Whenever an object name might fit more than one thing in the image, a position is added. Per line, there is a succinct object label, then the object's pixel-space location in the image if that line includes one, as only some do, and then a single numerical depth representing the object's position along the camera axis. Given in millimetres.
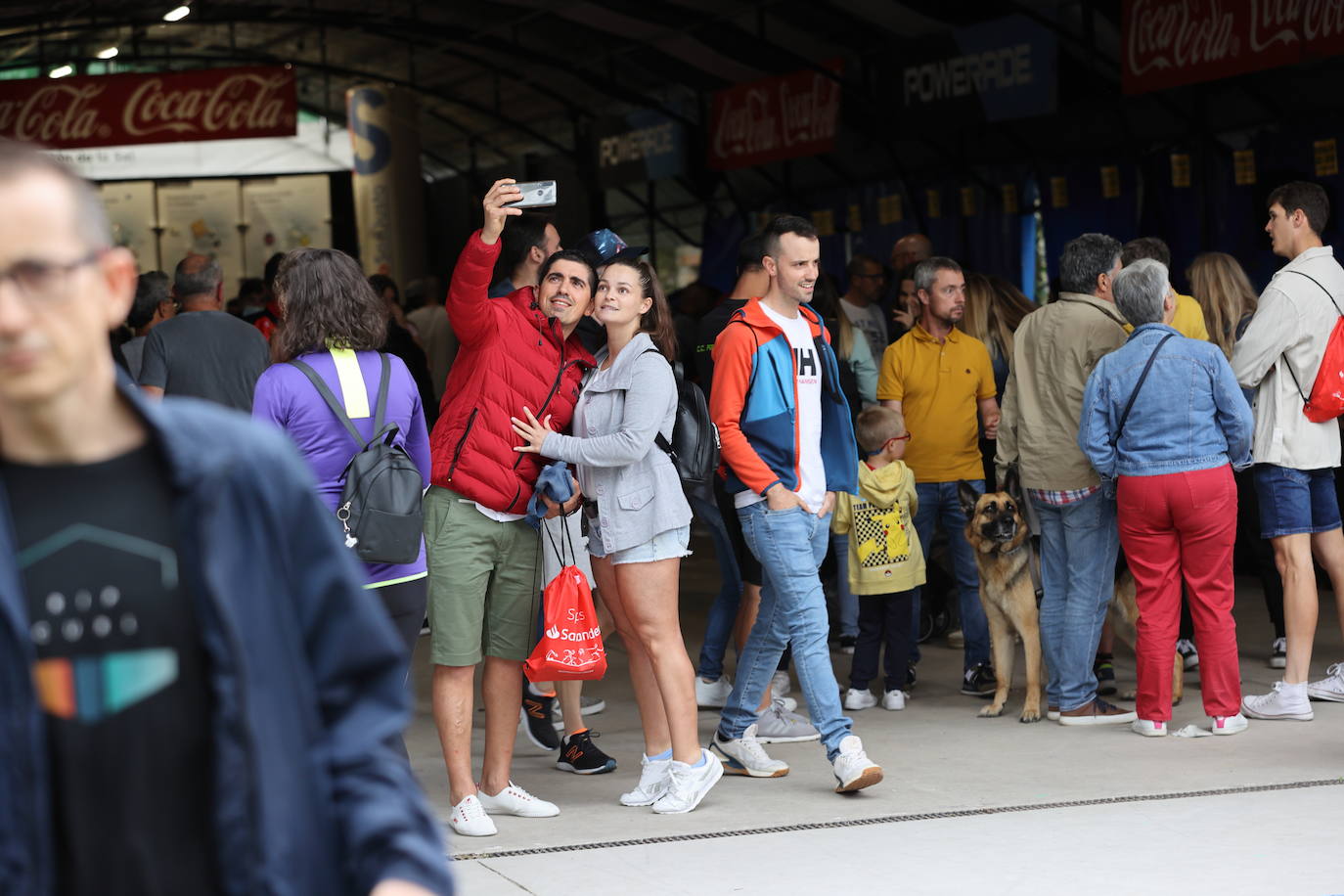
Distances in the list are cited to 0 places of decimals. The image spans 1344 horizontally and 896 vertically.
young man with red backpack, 12500
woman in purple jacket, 8398
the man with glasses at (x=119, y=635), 2811
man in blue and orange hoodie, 10359
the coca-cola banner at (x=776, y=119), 26094
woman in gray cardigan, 9750
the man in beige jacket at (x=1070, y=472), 12539
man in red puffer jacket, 9648
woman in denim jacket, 11680
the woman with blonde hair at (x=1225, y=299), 13625
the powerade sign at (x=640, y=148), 31500
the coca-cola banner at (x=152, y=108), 29125
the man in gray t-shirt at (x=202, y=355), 12148
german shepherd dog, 12805
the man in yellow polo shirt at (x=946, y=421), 13828
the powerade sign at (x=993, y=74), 22359
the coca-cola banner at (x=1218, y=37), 17734
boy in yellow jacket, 12953
